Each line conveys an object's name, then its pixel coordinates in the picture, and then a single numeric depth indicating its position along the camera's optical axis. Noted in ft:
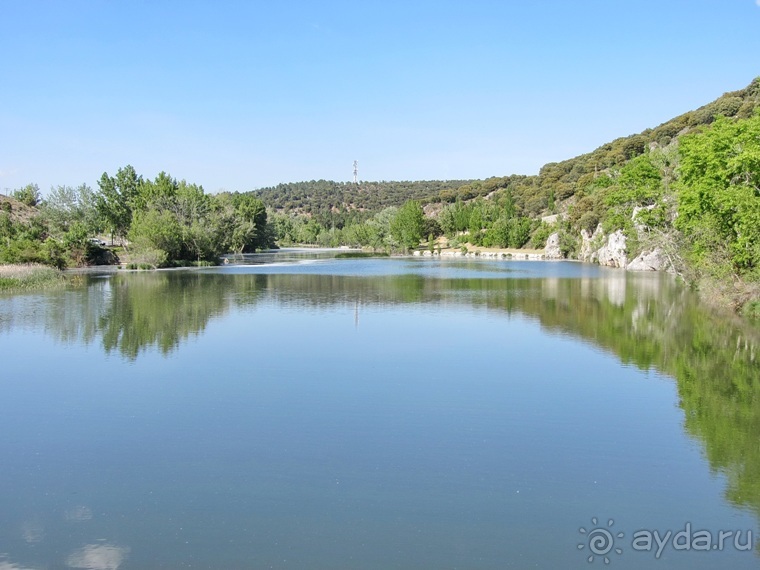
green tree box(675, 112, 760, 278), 76.02
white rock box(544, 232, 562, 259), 276.41
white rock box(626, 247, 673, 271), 187.21
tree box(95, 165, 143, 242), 254.47
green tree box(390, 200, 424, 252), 341.62
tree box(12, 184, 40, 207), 294.25
